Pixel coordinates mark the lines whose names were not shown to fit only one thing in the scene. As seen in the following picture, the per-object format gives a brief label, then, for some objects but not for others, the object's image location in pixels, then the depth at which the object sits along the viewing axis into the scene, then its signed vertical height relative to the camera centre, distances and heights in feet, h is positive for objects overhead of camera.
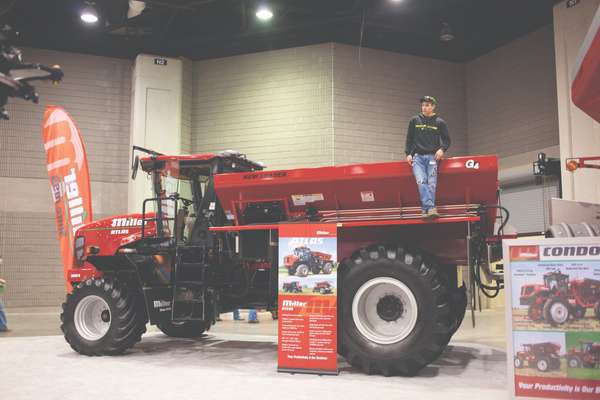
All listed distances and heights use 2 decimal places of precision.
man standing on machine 20.48 +4.32
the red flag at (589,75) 12.35 +4.58
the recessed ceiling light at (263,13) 45.24 +20.37
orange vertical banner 37.52 +5.54
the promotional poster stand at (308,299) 21.01 -1.49
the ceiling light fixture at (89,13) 45.03 +20.18
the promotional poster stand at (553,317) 14.70 -1.52
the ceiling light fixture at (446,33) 47.75 +19.75
